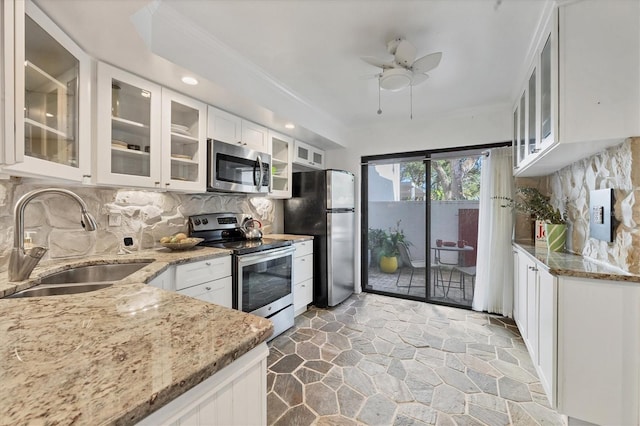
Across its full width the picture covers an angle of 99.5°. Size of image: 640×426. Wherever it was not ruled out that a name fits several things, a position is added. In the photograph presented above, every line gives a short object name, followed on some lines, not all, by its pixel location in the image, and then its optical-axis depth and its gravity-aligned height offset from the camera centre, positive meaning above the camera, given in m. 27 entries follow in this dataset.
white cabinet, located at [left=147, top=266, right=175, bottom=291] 1.71 -0.45
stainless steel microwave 2.46 +0.43
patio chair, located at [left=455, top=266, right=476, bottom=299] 3.65 -0.84
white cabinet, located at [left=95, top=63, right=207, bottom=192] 1.81 +0.58
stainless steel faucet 1.25 -0.17
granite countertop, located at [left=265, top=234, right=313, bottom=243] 3.17 -0.31
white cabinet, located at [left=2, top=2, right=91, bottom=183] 1.04 +0.57
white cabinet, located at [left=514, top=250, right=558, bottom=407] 1.65 -0.77
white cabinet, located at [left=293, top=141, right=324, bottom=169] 3.69 +0.83
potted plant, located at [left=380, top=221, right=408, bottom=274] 4.10 -0.58
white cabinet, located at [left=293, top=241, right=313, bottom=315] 3.16 -0.78
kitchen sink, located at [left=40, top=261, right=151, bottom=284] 1.61 -0.40
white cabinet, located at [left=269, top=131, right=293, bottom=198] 3.43 +0.58
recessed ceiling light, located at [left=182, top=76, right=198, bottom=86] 1.99 +0.98
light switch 1.71 +0.00
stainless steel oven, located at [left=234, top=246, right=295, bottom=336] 2.38 -0.71
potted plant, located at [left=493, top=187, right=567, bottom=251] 2.30 +0.00
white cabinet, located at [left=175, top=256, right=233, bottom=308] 1.95 -0.53
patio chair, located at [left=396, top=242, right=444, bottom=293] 3.84 -0.72
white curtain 3.21 -0.32
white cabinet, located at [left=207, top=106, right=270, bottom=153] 2.50 +0.82
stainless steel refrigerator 3.49 -0.15
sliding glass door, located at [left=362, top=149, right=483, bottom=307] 3.67 -0.18
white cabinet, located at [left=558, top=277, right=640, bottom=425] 1.45 -0.77
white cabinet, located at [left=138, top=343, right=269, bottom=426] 0.60 -0.47
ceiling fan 1.94 +1.11
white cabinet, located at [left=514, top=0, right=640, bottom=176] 1.45 +0.78
